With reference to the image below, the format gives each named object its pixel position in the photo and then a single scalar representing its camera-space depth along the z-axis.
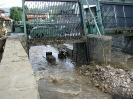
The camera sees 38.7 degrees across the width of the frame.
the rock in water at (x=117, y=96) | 7.28
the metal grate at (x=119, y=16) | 15.18
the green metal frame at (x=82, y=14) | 12.78
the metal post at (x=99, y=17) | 12.89
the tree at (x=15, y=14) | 45.81
